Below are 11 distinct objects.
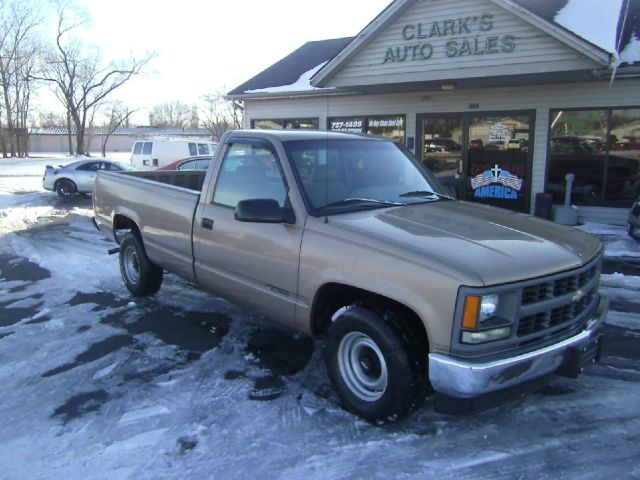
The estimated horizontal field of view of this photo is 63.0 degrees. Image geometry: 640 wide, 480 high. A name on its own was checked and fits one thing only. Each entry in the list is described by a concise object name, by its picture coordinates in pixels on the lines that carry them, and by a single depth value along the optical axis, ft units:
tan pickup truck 9.11
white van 68.08
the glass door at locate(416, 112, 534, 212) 39.78
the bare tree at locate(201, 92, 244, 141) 189.14
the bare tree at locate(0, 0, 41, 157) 164.25
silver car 57.52
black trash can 37.29
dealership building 32.99
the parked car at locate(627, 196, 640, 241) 28.12
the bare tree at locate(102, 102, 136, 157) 226.36
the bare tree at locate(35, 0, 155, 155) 177.88
